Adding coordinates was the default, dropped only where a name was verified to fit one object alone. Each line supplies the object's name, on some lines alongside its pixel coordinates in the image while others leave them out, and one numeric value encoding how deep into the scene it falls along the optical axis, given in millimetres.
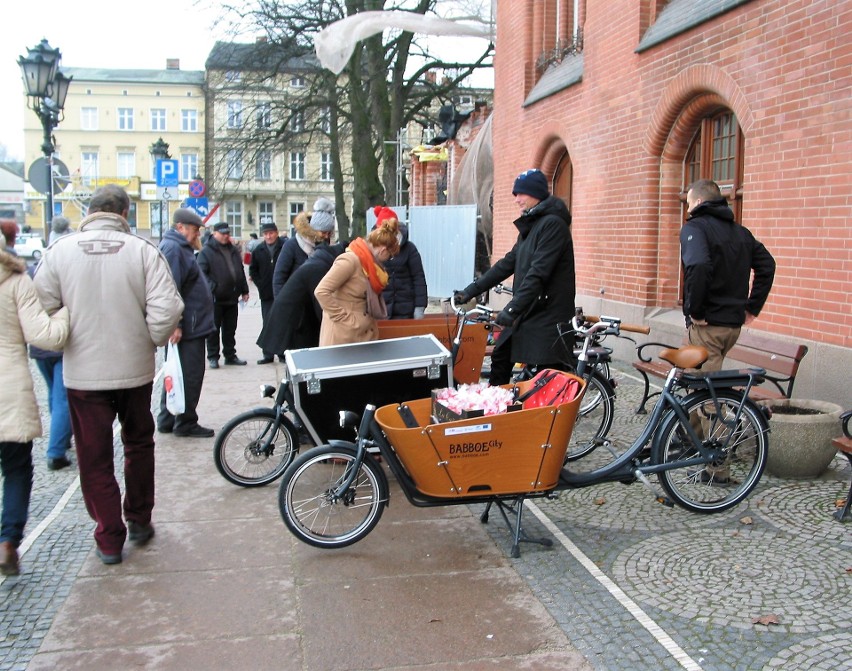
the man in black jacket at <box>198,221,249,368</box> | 10969
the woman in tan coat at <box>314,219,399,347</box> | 6270
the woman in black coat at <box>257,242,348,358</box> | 7184
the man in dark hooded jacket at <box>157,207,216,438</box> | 7375
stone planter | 5820
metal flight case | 5621
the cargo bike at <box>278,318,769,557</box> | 4520
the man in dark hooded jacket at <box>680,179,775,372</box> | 5719
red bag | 4730
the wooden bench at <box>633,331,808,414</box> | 6629
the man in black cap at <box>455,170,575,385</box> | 5996
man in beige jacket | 4586
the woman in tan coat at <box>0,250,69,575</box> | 4410
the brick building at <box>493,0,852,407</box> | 7309
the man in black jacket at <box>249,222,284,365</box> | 12312
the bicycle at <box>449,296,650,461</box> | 6461
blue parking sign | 20125
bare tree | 24156
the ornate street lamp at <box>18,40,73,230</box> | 13961
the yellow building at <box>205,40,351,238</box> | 27219
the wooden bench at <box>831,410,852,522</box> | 5043
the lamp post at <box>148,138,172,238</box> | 26000
